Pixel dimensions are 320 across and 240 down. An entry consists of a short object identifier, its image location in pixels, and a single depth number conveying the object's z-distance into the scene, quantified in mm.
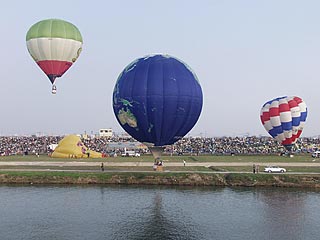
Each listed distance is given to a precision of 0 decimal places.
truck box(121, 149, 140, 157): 68144
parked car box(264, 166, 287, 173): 43031
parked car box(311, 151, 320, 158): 64688
